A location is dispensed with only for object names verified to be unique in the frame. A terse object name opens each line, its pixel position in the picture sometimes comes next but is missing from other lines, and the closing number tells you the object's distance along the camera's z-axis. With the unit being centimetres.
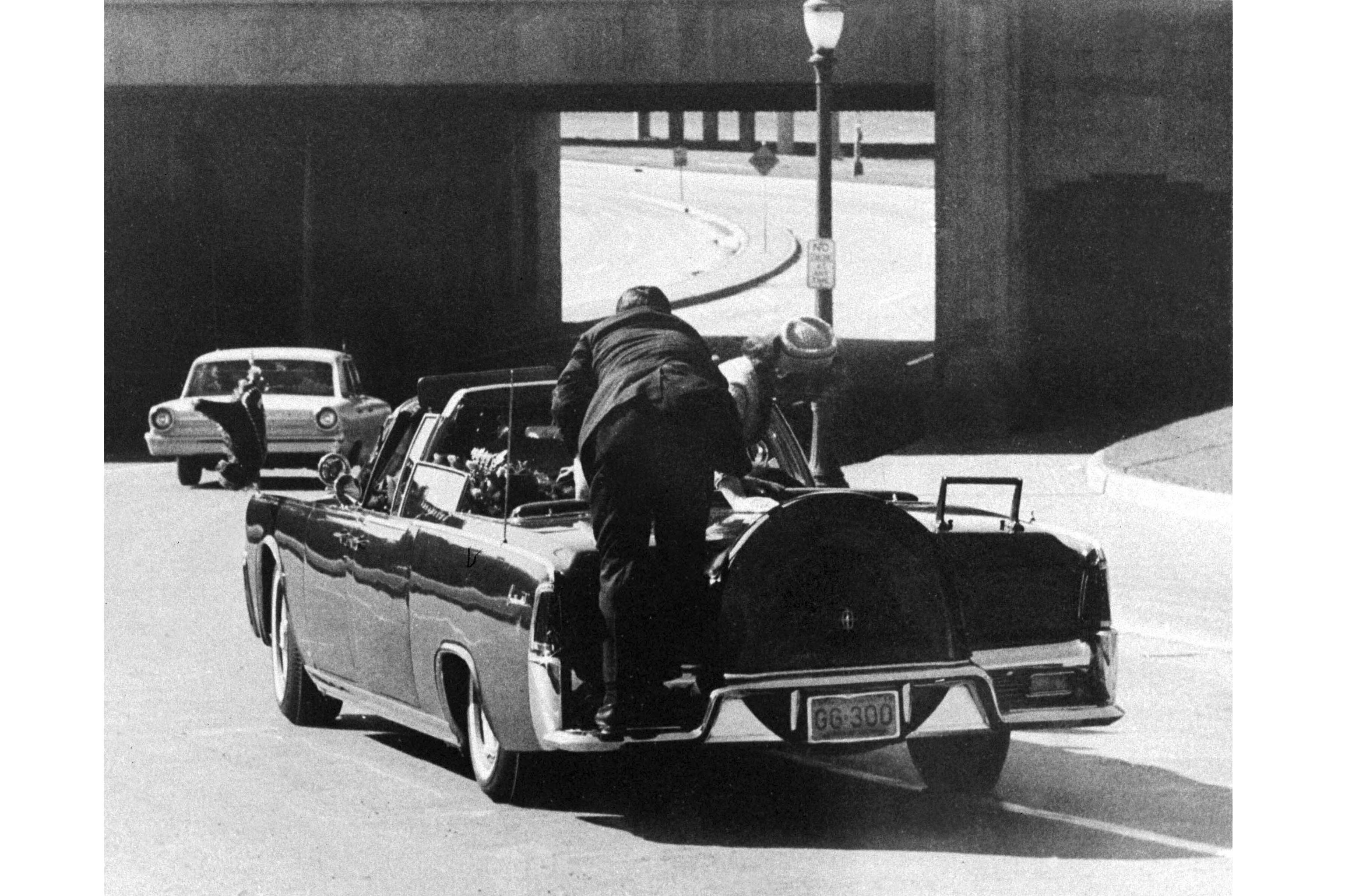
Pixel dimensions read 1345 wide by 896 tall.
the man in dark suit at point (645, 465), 1605
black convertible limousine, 1623
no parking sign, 4462
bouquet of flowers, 1864
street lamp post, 4237
